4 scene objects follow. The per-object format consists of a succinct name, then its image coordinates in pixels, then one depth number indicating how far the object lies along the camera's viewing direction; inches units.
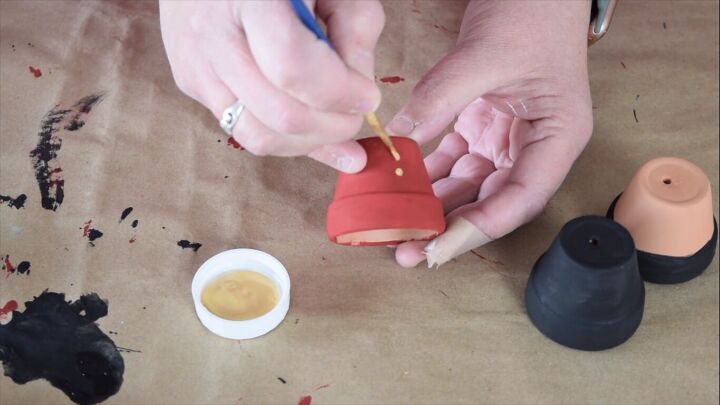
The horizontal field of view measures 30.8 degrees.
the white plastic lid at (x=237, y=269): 23.6
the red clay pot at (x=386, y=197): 22.6
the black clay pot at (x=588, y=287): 22.5
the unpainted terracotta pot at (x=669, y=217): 23.6
